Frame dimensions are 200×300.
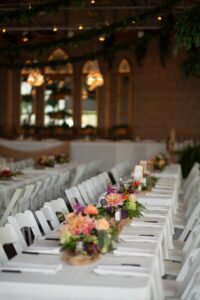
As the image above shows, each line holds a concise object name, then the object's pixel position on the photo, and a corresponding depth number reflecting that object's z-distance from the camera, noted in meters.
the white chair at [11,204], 8.15
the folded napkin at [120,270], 4.03
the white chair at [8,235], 4.96
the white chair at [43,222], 6.05
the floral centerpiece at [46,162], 13.02
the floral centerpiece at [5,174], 10.27
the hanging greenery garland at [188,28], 6.66
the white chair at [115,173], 12.04
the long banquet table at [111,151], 18.69
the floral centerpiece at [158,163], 12.78
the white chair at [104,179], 10.63
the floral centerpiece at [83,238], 4.26
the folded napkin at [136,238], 5.11
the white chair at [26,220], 5.65
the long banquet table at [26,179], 9.22
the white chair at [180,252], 5.64
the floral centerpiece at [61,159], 14.51
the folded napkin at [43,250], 4.57
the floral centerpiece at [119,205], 5.84
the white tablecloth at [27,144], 18.77
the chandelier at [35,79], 15.69
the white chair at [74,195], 8.07
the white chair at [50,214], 6.34
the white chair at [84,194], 8.82
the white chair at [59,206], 6.66
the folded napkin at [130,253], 4.57
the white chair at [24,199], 8.64
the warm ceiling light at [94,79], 15.39
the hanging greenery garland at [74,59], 15.26
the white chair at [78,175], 12.39
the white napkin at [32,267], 4.05
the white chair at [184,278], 4.84
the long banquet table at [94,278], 3.72
